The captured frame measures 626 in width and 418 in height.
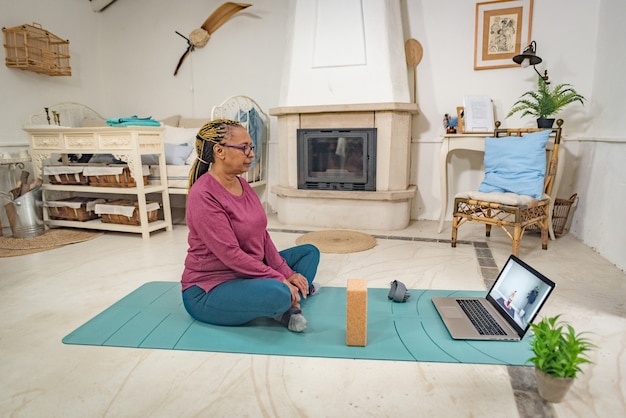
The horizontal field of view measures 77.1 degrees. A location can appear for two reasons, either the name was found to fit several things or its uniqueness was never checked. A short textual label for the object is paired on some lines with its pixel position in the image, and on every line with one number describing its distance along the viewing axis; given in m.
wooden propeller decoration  4.15
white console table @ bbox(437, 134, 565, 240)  3.29
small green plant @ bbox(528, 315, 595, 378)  1.17
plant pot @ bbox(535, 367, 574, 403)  1.20
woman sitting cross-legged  1.62
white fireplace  3.48
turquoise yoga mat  1.55
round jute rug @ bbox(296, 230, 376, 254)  2.97
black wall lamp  3.21
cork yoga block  1.55
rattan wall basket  3.61
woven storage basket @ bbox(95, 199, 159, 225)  3.39
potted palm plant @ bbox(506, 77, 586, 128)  3.12
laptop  1.57
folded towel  3.18
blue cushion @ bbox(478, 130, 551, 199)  2.87
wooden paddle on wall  3.77
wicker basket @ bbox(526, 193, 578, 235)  3.29
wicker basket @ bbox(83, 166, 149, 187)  3.33
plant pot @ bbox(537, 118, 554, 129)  3.15
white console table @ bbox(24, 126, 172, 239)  3.19
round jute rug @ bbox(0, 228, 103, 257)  3.02
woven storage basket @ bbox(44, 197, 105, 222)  3.54
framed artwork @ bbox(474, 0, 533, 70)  3.49
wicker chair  2.66
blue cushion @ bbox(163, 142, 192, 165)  3.82
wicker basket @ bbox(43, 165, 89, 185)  3.45
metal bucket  3.38
